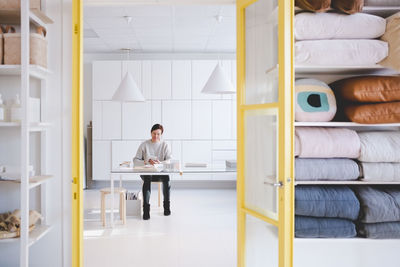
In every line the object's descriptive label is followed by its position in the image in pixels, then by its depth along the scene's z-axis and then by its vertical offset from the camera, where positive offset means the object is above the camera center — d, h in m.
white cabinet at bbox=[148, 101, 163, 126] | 7.53 +0.41
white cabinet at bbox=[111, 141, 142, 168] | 7.44 -0.33
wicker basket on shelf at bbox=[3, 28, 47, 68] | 2.52 +0.55
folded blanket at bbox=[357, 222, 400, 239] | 2.62 -0.65
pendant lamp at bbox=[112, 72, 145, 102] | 5.30 +0.56
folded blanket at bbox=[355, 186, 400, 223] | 2.60 -0.49
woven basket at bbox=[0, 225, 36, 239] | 2.47 -0.64
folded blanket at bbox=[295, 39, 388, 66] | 2.61 +0.54
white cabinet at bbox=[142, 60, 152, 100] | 7.52 +1.06
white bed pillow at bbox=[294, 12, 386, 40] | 2.61 +0.72
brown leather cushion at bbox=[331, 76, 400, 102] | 2.59 +0.29
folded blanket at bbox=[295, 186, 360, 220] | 2.61 -0.48
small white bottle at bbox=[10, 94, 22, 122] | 2.57 +0.15
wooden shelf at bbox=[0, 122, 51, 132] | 2.49 +0.06
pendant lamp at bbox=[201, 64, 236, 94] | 5.10 +0.64
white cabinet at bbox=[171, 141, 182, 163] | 7.49 -0.30
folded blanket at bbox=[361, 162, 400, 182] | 2.66 -0.27
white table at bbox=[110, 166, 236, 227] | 4.79 -0.46
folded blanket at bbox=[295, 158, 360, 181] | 2.64 -0.25
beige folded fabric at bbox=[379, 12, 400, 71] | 2.58 +0.61
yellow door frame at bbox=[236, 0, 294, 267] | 2.34 +0.01
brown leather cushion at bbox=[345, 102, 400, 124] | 2.57 +0.13
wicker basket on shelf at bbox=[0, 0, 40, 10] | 2.54 +0.84
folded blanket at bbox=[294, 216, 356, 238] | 2.62 -0.63
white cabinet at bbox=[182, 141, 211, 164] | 7.49 -0.34
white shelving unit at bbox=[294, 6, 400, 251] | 2.62 +0.07
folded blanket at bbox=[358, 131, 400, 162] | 2.66 -0.10
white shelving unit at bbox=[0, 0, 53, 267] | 2.43 +0.06
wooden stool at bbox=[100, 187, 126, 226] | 5.05 -0.90
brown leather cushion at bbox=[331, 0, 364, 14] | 2.55 +0.83
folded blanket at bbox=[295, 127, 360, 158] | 2.65 -0.07
